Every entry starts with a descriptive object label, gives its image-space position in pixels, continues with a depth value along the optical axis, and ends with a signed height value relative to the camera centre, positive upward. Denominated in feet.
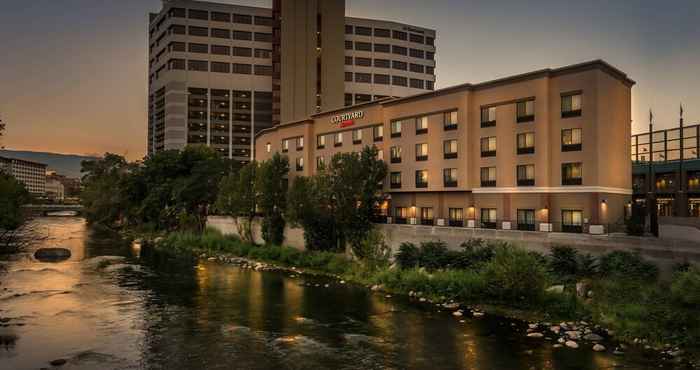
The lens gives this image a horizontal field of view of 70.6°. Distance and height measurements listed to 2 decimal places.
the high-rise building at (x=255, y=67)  380.17 +101.96
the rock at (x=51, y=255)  173.47 -21.19
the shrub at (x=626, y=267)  94.43 -13.98
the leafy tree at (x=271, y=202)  184.03 -2.50
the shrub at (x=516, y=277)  97.30 -16.30
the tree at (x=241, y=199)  192.95 -1.46
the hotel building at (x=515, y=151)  137.69 +13.77
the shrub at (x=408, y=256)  129.29 -16.03
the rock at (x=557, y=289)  97.04 -18.55
